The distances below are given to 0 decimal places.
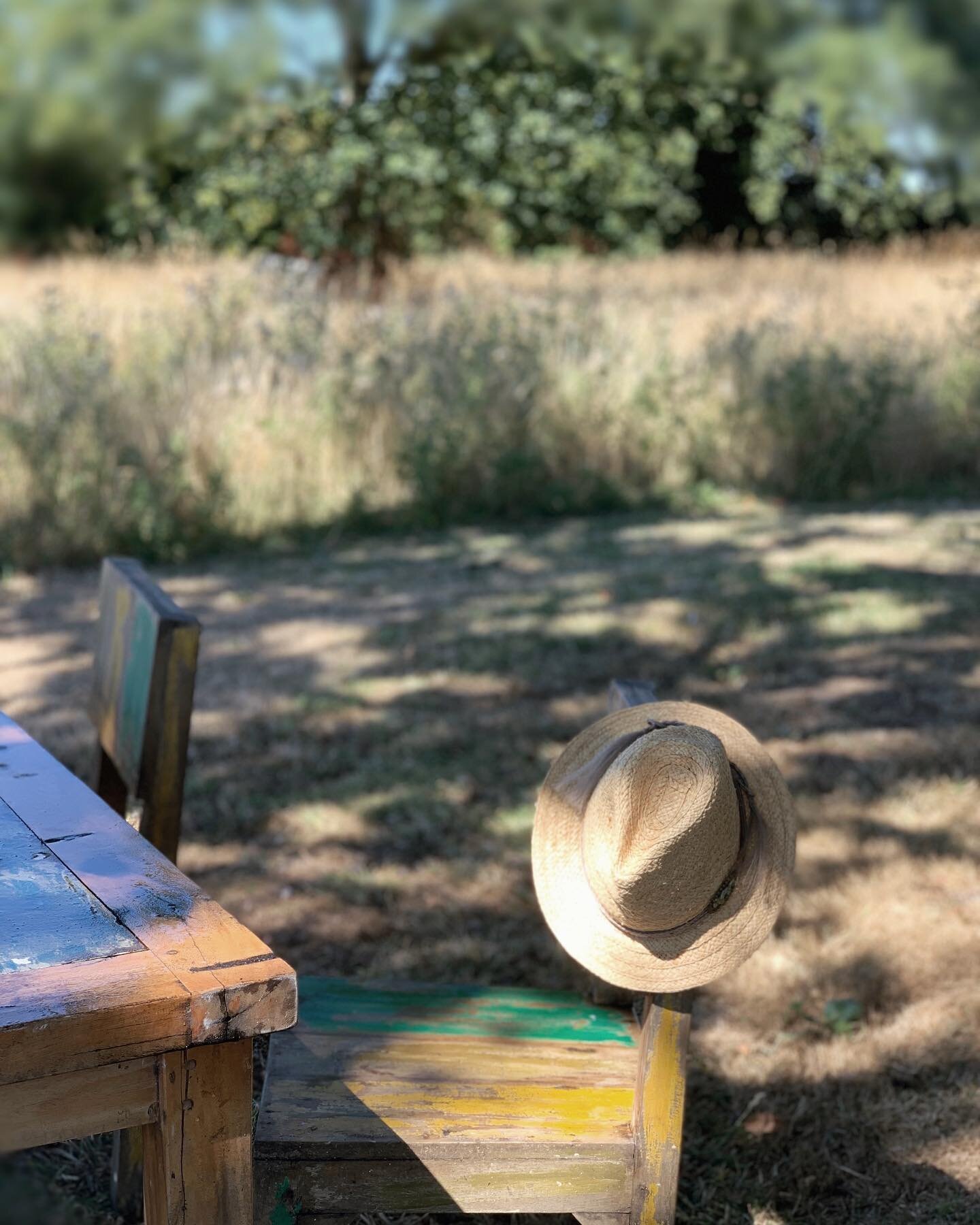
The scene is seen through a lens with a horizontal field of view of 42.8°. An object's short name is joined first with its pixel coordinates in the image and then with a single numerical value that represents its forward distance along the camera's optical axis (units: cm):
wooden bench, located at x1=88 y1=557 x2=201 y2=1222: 210
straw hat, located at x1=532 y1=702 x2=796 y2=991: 158
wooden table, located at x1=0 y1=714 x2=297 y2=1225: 107
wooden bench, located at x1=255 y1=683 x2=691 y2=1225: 170
